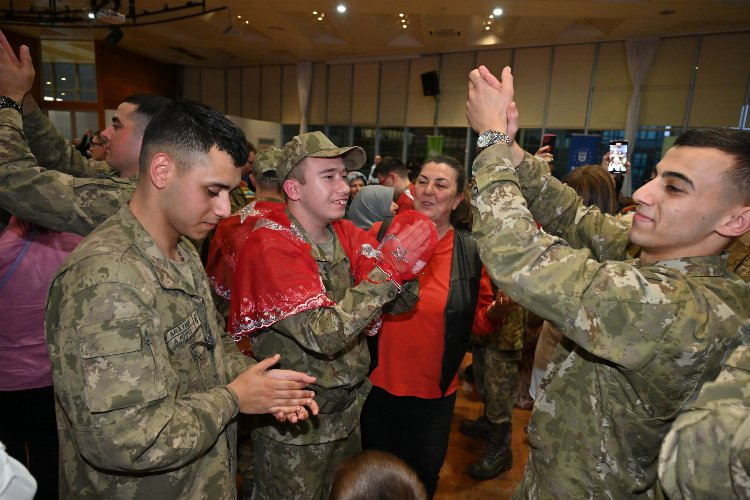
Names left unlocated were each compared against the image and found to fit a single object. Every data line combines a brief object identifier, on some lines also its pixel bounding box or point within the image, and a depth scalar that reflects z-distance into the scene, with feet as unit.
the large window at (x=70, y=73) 37.35
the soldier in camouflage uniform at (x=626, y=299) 3.13
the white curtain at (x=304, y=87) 41.75
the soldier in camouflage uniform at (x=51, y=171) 4.90
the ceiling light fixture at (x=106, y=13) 21.38
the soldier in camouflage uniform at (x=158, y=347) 3.09
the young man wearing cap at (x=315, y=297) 4.72
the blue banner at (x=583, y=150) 20.10
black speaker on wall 35.65
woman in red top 6.95
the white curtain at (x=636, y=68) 28.68
